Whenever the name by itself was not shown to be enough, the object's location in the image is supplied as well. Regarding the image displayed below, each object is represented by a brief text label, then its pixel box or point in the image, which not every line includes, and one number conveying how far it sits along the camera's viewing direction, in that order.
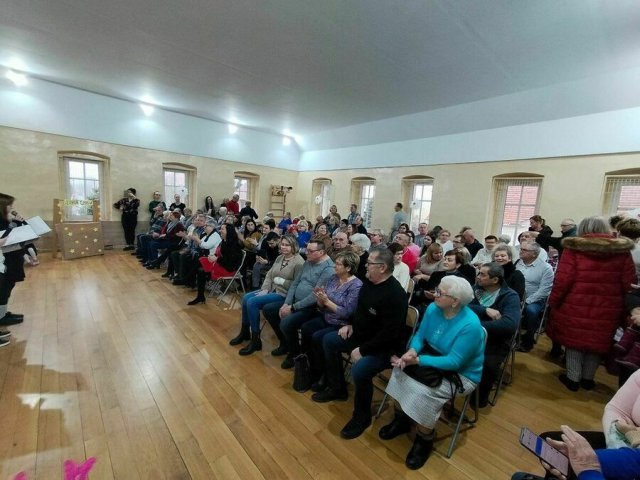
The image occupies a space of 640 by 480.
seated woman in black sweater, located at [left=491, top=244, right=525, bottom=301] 2.80
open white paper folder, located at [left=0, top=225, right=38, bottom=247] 2.83
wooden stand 6.59
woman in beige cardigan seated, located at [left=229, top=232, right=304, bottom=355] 3.10
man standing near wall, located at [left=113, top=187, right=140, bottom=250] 8.03
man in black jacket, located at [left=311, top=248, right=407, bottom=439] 2.03
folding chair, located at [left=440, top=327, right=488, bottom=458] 1.92
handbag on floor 2.51
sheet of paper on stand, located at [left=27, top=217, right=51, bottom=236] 3.72
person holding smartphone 1.05
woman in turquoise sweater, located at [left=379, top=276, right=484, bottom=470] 1.79
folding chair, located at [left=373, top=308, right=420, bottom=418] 2.26
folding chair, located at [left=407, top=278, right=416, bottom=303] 3.23
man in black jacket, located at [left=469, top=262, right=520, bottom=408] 2.28
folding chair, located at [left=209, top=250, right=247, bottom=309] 4.39
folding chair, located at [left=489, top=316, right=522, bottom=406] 2.45
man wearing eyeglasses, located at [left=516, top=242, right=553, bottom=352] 3.25
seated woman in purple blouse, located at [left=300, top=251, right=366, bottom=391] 2.47
